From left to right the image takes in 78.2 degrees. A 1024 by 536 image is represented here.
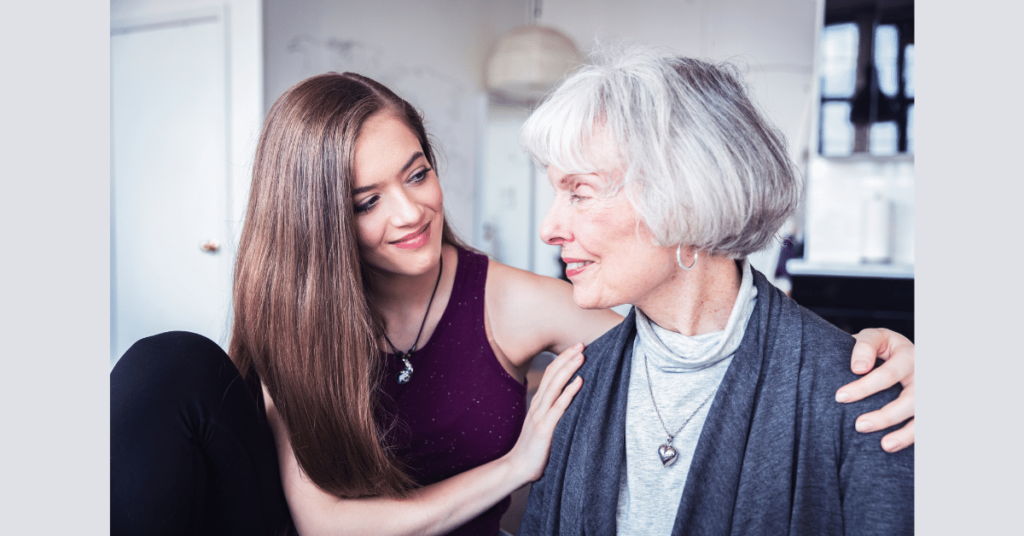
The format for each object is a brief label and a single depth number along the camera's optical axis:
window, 3.51
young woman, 1.09
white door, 2.92
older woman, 0.88
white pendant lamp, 3.35
